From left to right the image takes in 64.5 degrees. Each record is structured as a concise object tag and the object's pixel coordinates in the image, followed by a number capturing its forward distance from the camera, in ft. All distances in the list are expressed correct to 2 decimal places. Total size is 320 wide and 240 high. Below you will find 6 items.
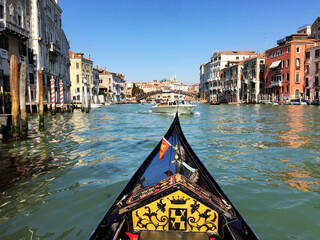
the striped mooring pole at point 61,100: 51.28
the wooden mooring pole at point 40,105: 27.22
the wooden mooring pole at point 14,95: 20.21
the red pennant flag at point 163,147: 8.29
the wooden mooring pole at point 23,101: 22.34
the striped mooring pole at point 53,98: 43.76
